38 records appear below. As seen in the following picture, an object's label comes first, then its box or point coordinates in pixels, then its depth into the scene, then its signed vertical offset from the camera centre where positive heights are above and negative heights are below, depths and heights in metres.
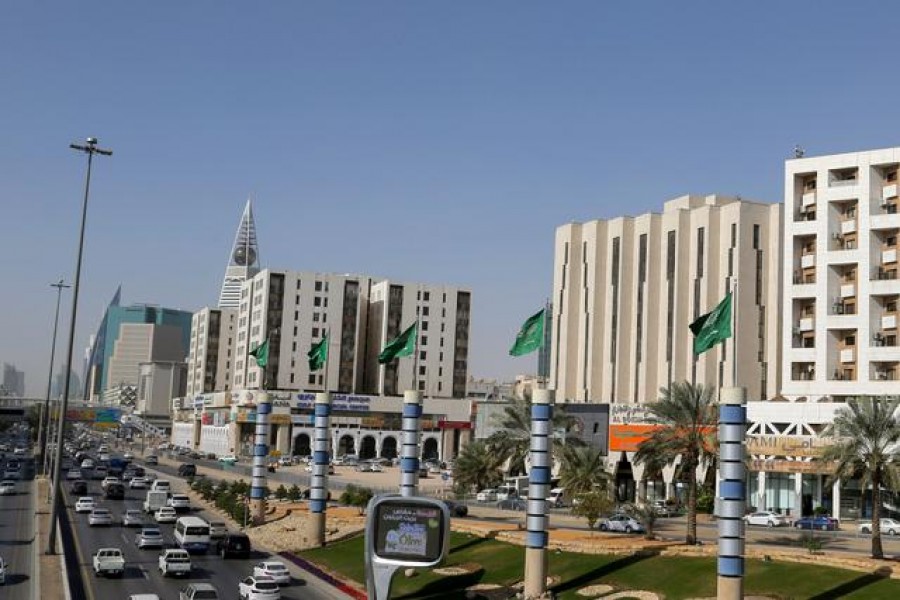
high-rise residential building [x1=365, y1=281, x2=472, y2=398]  186.25 +15.26
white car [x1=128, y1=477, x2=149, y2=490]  111.50 -8.98
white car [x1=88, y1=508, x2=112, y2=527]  72.94 -8.44
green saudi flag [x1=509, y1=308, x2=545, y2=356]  50.34 +4.25
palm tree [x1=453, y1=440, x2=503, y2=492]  78.75 -4.03
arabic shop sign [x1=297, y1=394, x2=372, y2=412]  174.38 +1.69
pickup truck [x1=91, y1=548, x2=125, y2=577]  50.06 -7.96
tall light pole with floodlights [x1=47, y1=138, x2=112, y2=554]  53.38 +1.22
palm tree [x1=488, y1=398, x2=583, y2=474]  61.84 -0.77
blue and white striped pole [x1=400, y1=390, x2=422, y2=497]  57.22 -1.53
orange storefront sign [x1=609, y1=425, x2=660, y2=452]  97.00 -0.94
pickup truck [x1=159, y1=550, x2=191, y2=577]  51.34 -8.03
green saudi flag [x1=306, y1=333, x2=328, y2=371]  73.00 +4.07
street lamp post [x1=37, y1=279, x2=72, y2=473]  94.88 -3.91
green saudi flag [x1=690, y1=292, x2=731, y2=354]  41.88 +4.30
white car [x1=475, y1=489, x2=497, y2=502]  97.38 -7.27
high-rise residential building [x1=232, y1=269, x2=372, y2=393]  179.75 +15.11
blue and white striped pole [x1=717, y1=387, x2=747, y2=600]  36.59 -2.15
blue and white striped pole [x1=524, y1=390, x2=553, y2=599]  44.91 -3.21
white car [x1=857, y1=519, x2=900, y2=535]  69.38 -5.88
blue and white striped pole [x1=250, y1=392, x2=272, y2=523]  76.75 -3.89
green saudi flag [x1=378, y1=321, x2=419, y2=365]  61.75 +4.17
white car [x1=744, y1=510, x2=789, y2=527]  76.69 -6.41
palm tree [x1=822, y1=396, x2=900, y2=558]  46.99 -0.43
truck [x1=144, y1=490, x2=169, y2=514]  84.94 -8.19
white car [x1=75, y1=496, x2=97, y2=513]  80.12 -8.31
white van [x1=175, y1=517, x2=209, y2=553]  60.62 -7.85
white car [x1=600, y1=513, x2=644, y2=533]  66.69 -6.37
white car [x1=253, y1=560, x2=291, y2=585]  48.31 -7.74
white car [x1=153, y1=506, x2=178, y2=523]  78.19 -8.60
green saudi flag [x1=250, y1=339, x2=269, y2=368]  80.94 +4.25
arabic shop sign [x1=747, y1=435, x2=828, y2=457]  80.94 -0.78
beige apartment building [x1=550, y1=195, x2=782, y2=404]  108.19 +15.04
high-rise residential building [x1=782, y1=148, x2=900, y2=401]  84.50 +13.73
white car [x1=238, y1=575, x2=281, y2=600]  43.84 -7.81
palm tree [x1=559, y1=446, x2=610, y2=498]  60.72 -2.80
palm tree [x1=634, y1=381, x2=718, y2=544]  52.81 -0.11
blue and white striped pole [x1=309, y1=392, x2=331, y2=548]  66.06 -3.89
